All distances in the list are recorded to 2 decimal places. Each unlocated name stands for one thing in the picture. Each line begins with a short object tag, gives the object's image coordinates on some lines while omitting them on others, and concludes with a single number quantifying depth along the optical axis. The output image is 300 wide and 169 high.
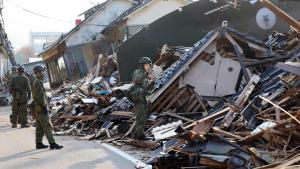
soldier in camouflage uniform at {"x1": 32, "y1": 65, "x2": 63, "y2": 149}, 9.90
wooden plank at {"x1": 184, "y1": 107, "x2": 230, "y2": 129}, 8.63
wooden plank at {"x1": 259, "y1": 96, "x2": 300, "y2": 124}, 6.99
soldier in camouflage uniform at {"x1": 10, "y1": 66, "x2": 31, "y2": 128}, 14.84
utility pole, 33.31
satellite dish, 17.94
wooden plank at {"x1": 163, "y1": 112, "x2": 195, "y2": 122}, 11.16
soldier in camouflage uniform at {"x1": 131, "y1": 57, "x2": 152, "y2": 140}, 10.48
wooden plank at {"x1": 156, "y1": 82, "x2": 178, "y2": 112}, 12.63
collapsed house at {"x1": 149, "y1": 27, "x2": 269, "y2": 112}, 12.60
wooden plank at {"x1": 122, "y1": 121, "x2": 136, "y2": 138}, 11.54
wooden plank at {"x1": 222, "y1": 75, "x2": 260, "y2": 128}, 8.55
